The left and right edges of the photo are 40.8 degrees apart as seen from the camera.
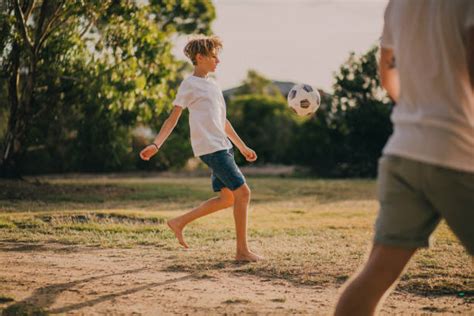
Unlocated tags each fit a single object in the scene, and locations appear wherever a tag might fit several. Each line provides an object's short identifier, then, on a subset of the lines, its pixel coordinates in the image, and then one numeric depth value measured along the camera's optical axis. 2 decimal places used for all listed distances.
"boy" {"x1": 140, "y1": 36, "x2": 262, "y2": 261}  5.46
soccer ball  7.63
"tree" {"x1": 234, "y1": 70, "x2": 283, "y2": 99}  33.54
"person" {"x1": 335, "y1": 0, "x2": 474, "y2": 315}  2.42
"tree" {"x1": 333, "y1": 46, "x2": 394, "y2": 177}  22.53
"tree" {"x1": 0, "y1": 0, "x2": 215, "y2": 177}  12.45
